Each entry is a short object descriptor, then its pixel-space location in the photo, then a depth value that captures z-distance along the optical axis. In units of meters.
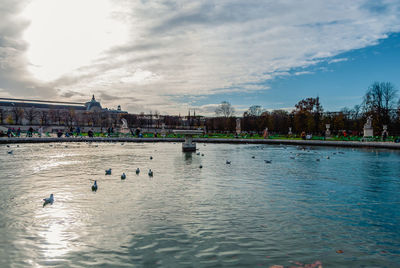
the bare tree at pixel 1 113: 103.85
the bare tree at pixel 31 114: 111.68
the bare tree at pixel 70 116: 117.44
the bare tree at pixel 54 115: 117.00
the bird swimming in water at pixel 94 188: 10.37
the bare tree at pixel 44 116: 115.44
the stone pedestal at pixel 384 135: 39.47
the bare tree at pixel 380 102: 52.93
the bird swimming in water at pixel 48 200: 8.54
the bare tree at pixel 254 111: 94.03
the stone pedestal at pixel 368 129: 40.36
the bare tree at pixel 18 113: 110.28
